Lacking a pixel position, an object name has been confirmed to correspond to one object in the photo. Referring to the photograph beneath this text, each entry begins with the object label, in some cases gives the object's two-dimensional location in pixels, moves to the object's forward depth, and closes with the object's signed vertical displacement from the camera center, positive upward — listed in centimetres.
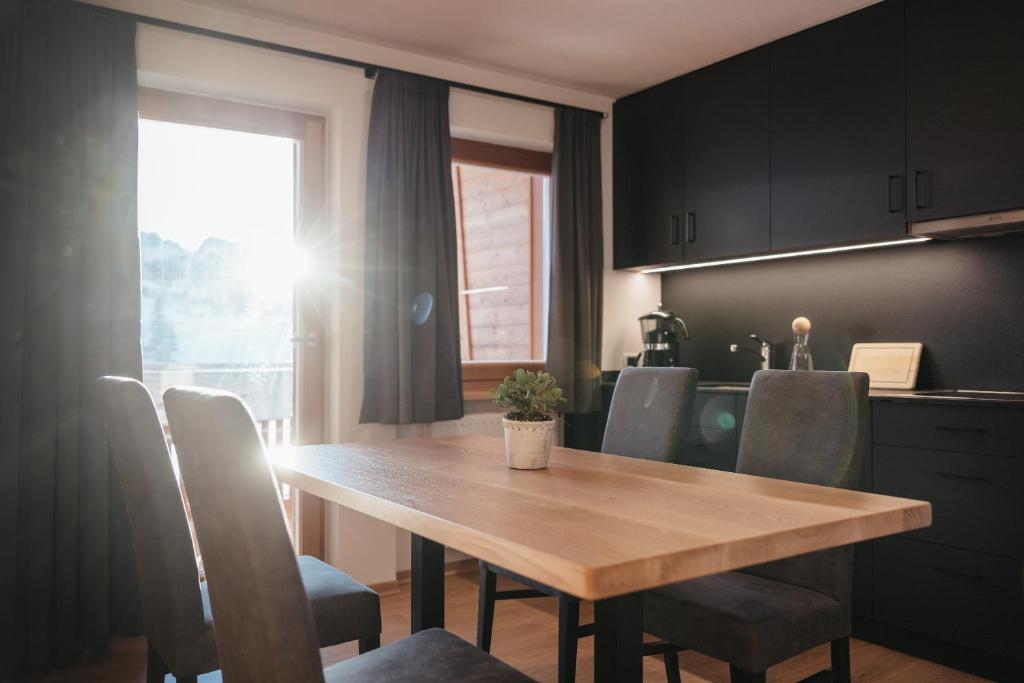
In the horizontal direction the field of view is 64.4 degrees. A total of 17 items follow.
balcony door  326 +32
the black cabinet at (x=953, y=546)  260 -71
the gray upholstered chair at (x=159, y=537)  154 -40
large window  418 +42
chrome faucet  392 -9
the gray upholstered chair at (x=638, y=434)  222 -30
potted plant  183 -19
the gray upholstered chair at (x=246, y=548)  96 -26
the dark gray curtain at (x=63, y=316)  276 +6
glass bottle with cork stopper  364 -6
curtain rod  309 +118
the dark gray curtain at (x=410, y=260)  359 +33
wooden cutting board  333 -13
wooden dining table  110 -31
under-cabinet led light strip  341 +37
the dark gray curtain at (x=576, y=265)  418 +36
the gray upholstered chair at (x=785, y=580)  169 -58
